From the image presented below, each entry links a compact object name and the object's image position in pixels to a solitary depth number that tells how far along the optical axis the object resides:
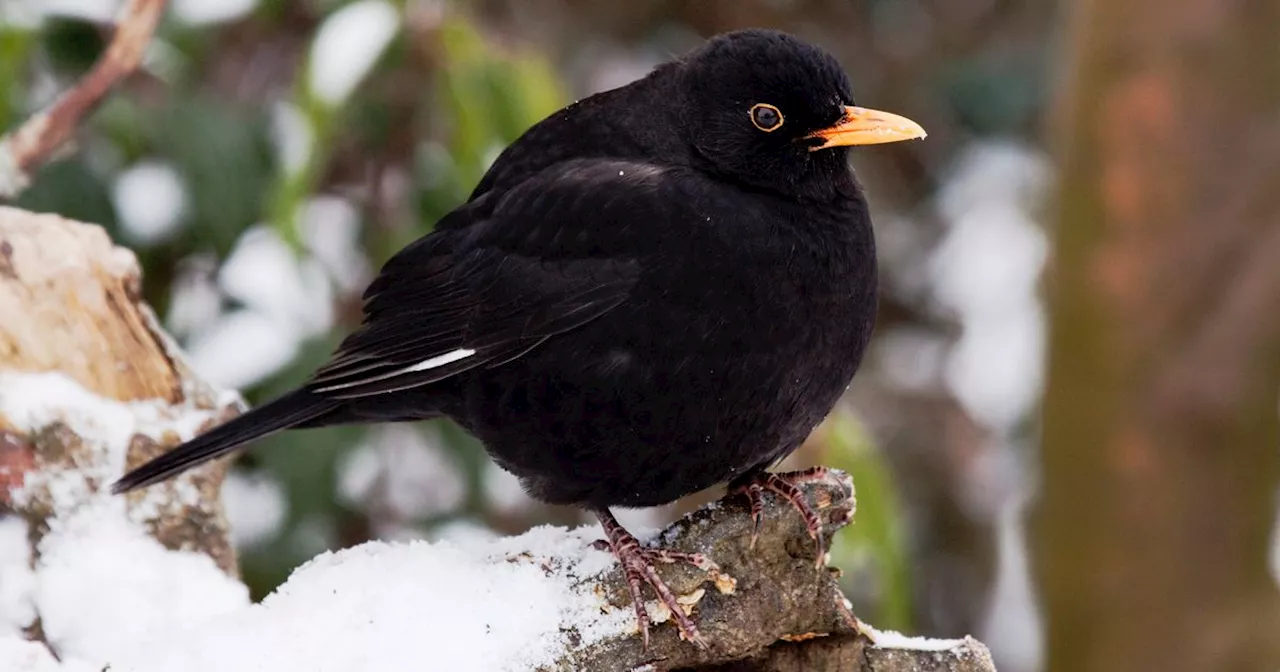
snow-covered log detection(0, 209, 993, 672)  4.86
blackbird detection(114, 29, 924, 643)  5.34
